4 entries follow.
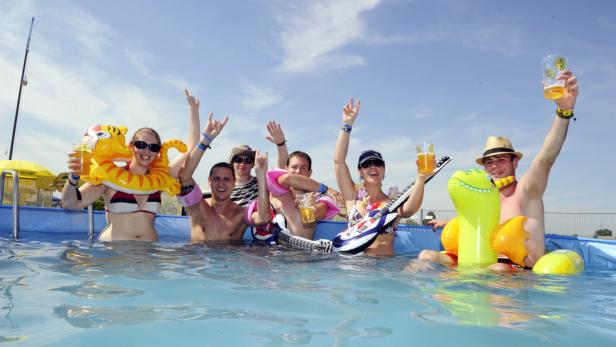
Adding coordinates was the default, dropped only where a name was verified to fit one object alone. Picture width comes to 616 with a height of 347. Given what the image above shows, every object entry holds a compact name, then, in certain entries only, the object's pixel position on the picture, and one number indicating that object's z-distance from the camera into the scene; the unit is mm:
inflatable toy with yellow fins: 3488
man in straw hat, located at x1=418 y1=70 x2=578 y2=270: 3348
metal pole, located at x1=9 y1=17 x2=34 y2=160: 18156
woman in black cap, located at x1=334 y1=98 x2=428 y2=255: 4676
